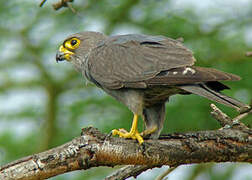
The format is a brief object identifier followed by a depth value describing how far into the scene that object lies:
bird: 8.05
